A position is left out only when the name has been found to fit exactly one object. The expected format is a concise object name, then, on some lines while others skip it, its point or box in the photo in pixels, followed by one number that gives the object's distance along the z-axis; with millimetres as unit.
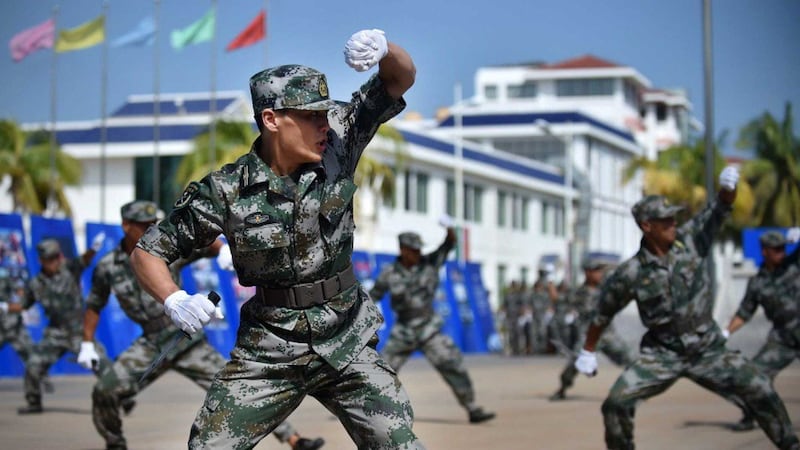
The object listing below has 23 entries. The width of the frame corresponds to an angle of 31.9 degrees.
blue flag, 34844
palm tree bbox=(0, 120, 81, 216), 40875
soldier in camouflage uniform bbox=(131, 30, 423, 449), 5676
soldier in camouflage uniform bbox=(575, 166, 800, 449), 9438
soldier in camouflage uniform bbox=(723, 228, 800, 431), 13953
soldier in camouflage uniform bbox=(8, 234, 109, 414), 16734
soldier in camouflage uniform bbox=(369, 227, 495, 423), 14250
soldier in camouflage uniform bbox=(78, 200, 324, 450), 10484
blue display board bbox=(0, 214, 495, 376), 21312
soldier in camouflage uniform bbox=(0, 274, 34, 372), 17836
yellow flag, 34062
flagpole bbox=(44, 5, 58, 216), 33919
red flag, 35312
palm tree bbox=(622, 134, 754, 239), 60344
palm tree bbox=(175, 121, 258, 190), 40156
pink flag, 32375
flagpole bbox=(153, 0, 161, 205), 34188
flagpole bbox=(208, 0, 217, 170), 35031
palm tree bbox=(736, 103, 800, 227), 64375
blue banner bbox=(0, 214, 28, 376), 20875
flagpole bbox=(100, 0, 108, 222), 34688
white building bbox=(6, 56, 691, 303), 47219
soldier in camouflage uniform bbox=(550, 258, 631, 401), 18453
